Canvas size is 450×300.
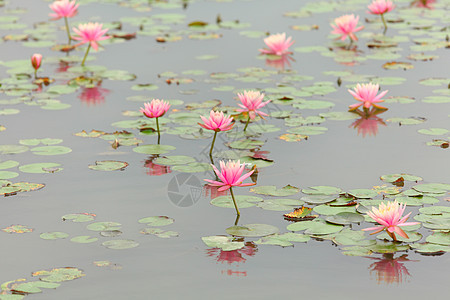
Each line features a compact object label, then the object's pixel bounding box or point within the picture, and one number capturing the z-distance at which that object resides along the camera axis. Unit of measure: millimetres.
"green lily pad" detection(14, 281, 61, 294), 7051
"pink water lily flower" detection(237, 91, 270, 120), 10841
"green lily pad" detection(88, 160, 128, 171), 10023
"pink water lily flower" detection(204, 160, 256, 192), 8250
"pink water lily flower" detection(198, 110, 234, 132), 9742
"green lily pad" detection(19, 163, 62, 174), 9953
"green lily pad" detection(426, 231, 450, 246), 7852
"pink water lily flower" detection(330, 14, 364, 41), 15852
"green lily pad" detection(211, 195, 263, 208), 8862
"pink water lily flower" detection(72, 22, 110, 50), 14383
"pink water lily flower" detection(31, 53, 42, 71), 13867
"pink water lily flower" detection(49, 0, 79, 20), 16047
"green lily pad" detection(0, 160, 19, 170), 10047
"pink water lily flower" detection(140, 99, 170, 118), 10672
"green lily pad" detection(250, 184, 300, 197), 9156
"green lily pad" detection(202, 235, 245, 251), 7852
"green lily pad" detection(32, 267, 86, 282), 7289
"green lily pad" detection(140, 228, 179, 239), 8187
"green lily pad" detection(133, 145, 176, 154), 10641
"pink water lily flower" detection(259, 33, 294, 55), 15133
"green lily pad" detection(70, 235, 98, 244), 8023
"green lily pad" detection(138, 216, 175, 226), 8453
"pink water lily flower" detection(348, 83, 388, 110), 11727
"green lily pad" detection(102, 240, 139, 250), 7934
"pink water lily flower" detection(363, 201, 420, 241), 7699
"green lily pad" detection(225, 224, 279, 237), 8133
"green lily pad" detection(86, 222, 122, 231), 8320
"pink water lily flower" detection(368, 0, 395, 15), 16750
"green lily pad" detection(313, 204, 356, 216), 8539
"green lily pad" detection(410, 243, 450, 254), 7707
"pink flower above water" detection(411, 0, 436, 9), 19609
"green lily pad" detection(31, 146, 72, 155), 10594
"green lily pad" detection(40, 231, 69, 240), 8133
